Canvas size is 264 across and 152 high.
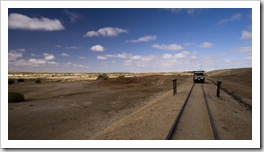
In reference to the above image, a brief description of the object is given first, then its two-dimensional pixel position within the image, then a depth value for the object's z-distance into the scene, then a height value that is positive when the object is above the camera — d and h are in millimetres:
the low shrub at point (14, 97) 23378 -2114
